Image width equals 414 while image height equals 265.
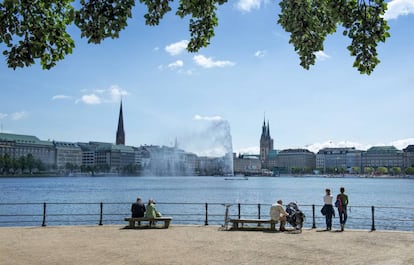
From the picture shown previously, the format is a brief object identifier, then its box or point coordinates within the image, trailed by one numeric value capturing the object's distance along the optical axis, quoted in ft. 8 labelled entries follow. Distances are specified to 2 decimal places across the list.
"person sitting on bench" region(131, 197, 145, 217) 61.52
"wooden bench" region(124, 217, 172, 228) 58.89
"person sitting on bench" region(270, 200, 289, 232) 57.00
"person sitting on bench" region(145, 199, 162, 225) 60.59
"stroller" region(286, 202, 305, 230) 56.90
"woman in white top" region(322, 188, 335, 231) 59.47
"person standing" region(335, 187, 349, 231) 61.46
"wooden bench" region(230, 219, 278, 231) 56.13
